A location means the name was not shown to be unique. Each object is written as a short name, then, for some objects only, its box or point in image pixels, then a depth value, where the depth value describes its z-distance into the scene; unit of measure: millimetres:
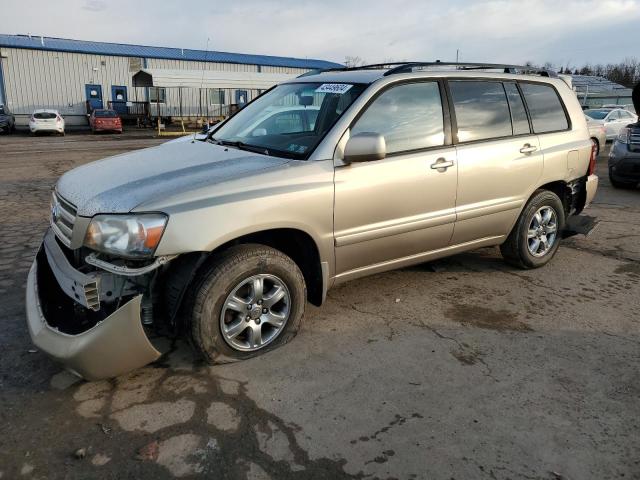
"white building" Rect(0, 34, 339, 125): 30891
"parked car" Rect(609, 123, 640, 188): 9453
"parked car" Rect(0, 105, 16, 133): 27531
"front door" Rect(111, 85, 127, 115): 35906
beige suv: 2869
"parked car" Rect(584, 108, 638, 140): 19406
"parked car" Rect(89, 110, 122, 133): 28625
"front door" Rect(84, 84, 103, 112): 34938
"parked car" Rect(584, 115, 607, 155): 14533
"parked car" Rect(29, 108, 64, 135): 26578
